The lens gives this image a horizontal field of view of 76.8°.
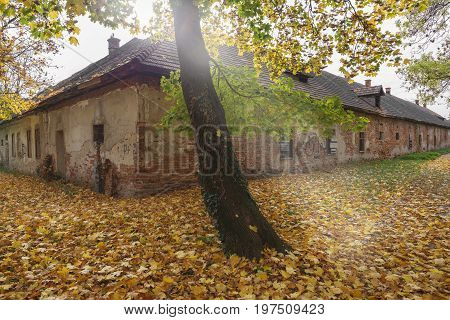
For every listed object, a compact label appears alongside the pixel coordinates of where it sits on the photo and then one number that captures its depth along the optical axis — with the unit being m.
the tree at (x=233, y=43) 3.90
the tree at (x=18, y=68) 12.04
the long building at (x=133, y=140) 7.87
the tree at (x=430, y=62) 10.16
